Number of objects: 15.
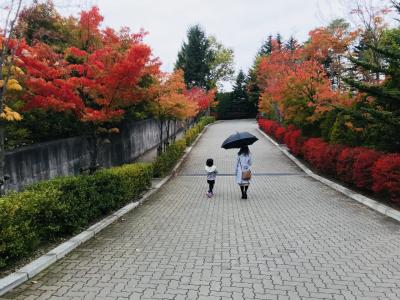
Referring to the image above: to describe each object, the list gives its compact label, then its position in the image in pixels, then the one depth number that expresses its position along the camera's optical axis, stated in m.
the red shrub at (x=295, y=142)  20.54
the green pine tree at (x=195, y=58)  51.56
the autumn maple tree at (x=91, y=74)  9.52
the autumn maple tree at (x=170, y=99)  16.78
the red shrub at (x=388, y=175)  9.36
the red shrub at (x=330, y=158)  13.84
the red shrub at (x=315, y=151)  15.38
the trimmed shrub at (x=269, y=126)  32.47
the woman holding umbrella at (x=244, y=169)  11.62
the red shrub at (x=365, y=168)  10.87
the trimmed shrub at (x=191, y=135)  28.35
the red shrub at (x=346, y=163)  12.12
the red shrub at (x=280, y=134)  27.48
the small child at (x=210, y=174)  12.12
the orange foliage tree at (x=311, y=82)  17.06
